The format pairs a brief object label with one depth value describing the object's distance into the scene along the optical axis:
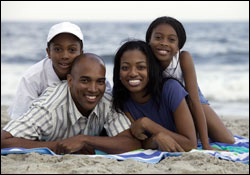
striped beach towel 2.96
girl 3.62
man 3.09
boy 3.57
